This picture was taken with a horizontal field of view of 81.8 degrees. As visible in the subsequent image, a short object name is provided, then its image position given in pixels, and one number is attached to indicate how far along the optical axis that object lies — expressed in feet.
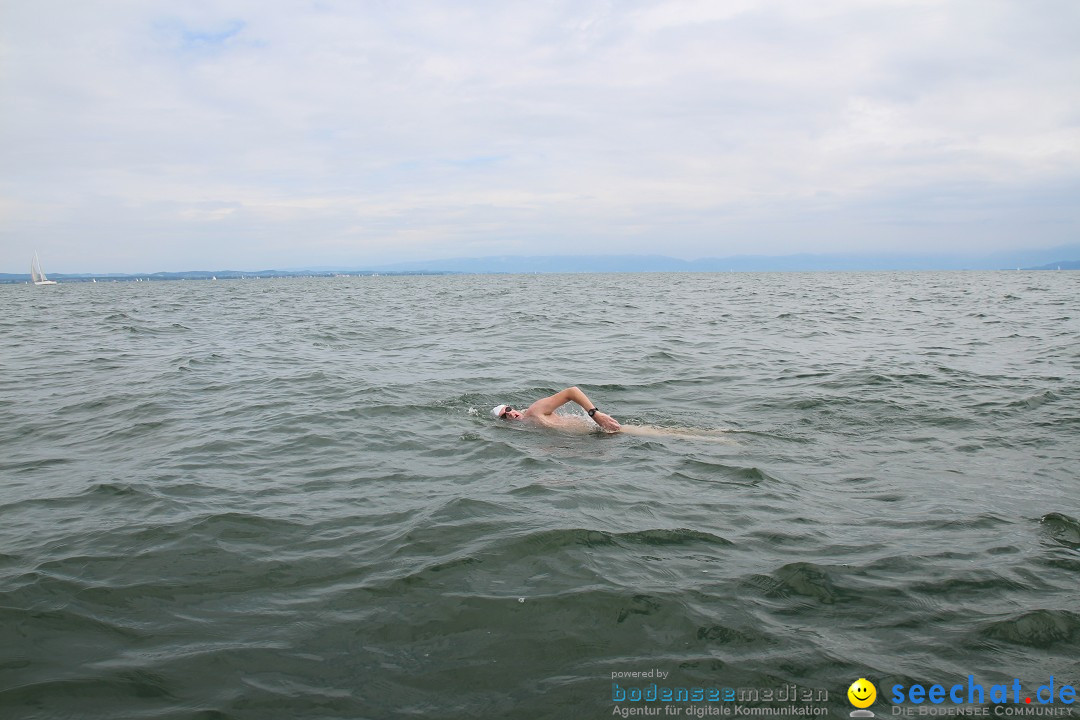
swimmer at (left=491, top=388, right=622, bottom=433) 27.73
